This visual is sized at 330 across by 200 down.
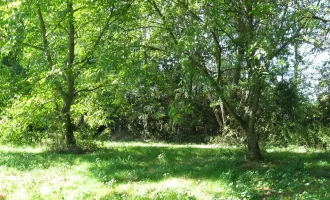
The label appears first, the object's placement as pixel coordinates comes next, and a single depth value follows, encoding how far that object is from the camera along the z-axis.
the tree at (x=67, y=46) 11.17
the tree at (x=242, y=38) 8.23
